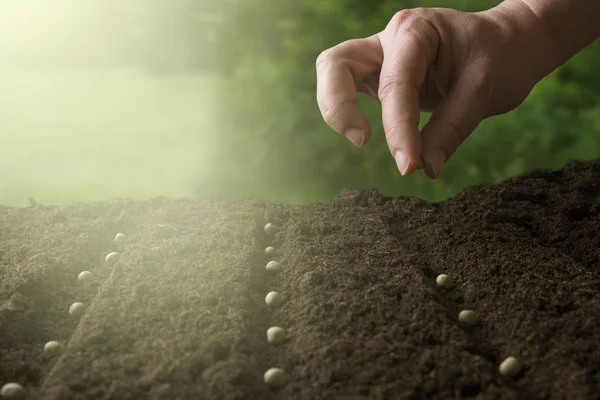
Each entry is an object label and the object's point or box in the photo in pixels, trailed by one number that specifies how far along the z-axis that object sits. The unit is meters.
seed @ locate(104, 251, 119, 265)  0.41
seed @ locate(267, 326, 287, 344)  0.32
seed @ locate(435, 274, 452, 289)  0.36
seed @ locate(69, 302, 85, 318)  0.36
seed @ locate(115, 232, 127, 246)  0.44
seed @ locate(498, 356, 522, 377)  0.29
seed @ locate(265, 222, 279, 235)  0.44
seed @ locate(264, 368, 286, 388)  0.29
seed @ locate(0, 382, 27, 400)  0.30
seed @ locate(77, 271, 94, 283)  0.39
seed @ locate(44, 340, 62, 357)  0.33
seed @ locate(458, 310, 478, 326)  0.33
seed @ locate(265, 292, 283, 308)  0.35
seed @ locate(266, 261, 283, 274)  0.38
